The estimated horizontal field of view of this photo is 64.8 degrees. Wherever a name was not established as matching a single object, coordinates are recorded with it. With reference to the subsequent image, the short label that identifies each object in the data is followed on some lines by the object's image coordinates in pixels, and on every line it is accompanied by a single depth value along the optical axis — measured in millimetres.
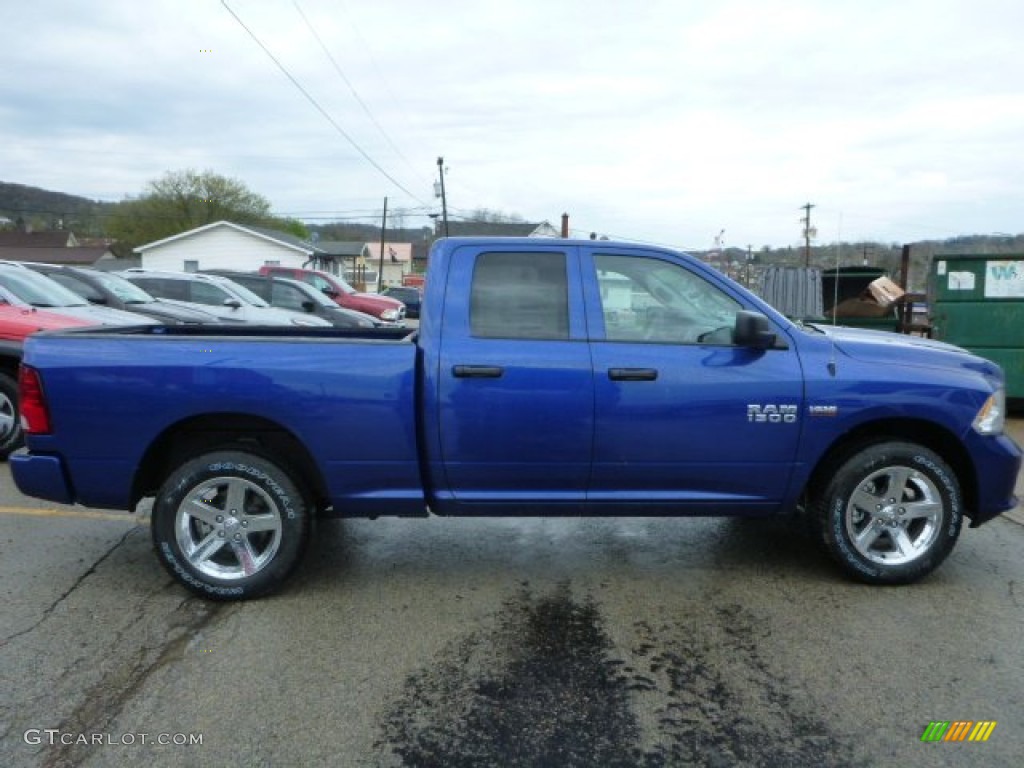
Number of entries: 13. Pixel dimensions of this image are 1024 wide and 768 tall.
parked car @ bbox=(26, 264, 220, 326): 10961
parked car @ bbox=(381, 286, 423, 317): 34631
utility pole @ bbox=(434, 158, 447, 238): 39094
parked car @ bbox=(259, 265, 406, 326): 21000
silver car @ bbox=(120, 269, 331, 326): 13923
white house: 47406
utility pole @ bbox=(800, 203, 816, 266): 53462
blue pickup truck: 4020
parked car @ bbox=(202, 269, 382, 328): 16438
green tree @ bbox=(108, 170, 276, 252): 65875
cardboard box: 11586
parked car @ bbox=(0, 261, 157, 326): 7918
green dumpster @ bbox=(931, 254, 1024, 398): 9344
